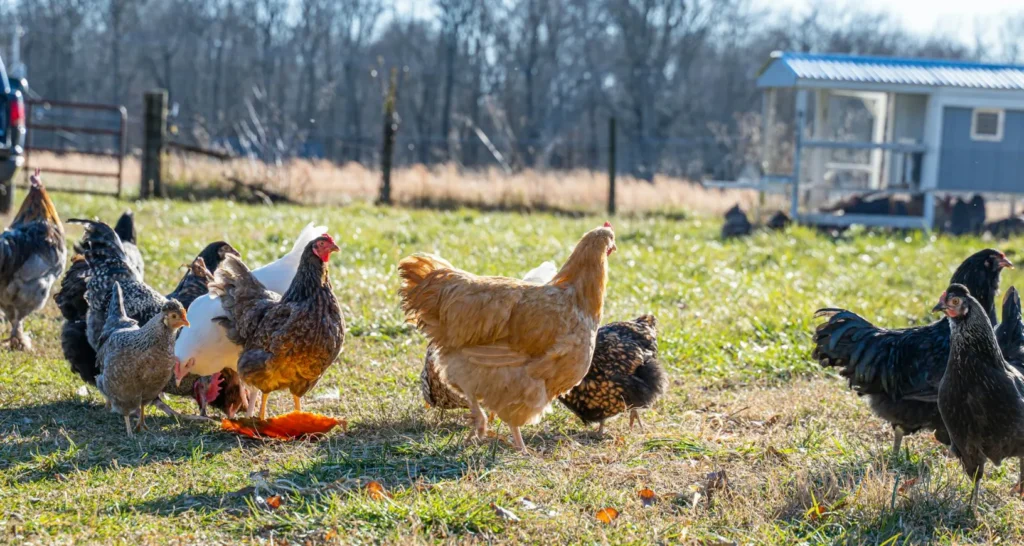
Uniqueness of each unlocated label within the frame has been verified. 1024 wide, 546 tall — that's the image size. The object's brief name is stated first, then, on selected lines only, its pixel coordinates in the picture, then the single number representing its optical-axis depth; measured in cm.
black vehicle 1287
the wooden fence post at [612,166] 1962
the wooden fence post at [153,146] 1752
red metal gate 1764
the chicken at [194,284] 635
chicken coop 1770
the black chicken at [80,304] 602
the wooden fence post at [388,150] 1897
